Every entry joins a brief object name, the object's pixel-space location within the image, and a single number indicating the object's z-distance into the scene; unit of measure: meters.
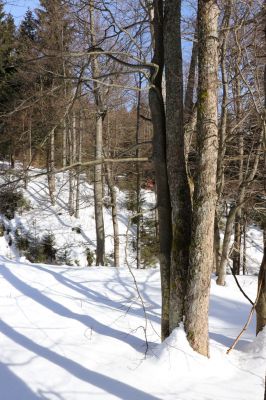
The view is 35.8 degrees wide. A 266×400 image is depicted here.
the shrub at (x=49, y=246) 16.83
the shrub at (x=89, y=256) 16.84
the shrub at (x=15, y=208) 18.25
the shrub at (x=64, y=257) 16.59
